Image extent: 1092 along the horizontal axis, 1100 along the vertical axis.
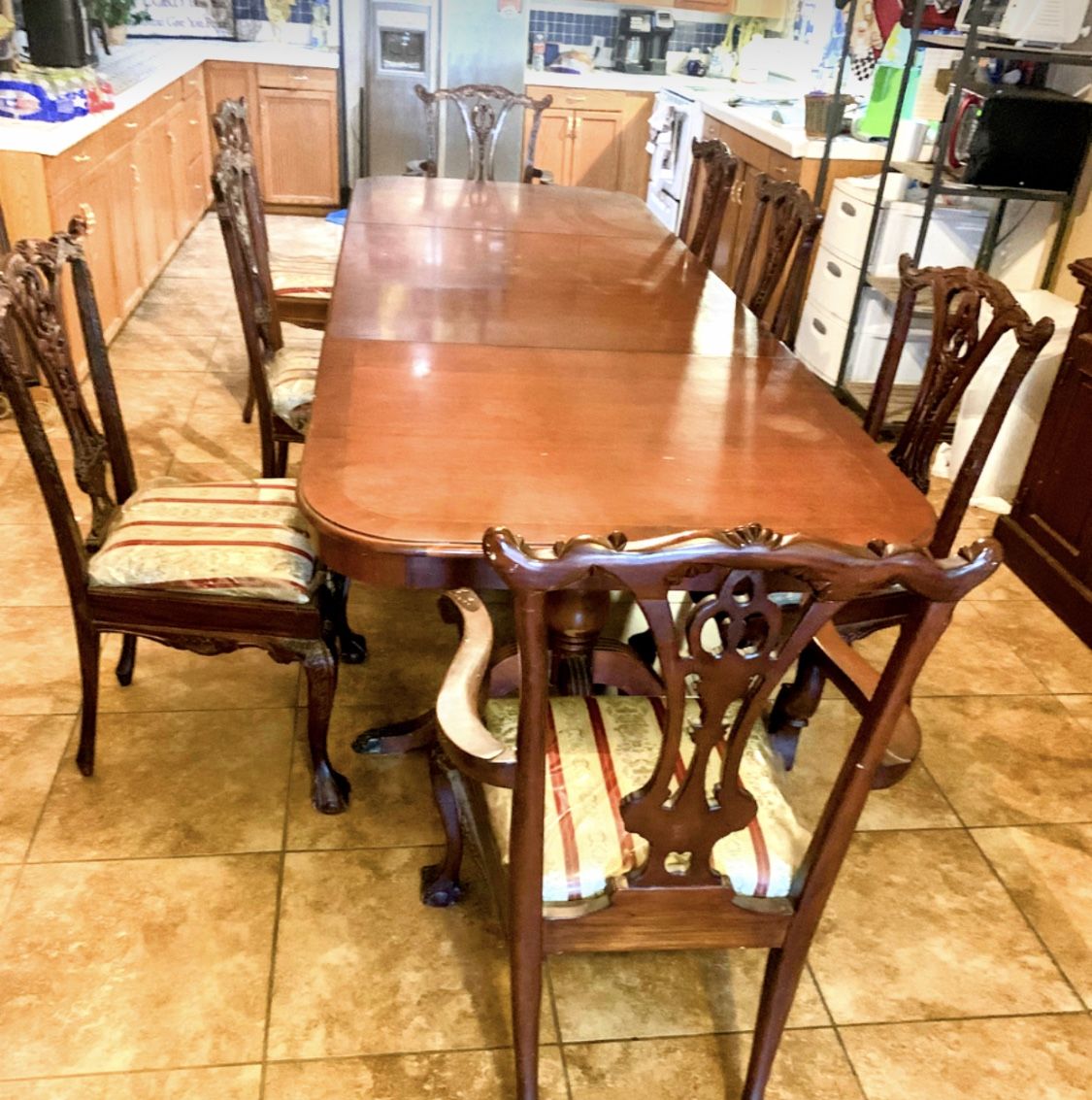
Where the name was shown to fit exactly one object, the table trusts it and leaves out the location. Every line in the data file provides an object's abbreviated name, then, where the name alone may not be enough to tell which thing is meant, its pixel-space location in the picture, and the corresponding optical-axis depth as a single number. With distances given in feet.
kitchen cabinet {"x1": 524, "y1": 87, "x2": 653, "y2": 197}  19.44
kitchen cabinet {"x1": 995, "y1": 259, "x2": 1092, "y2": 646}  8.49
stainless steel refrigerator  18.21
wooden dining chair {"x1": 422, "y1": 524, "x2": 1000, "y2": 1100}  3.12
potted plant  15.11
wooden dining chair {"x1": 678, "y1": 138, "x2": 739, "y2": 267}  9.76
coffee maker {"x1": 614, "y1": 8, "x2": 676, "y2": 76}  19.94
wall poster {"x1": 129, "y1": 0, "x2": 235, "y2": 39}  19.16
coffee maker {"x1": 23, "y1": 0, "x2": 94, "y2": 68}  11.83
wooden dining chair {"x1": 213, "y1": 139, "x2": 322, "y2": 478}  7.49
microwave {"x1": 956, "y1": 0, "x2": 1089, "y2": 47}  9.46
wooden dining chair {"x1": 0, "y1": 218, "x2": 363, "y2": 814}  5.55
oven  16.99
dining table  4.47
